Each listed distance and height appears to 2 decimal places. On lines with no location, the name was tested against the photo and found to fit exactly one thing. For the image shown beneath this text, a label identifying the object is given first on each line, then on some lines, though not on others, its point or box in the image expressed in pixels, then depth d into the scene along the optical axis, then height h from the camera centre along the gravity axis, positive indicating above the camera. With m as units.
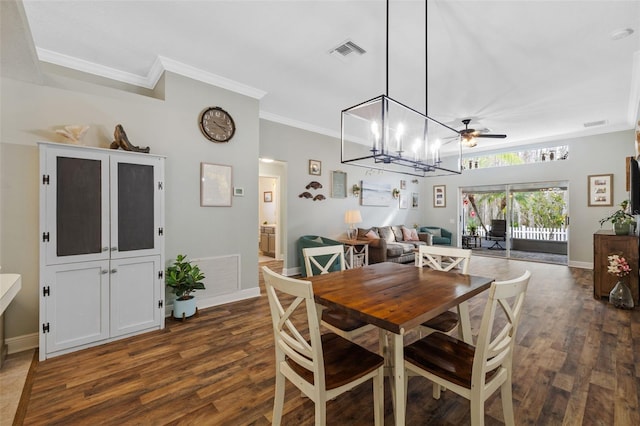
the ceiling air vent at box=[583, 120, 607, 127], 5.30 +1.78
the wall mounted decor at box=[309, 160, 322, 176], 5.57 +0.96
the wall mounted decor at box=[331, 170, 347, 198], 6.03 +0.66
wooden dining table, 1.33 -0.51
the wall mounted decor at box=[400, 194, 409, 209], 7.93 +0.37
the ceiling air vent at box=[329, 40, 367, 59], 2.80 +1.73
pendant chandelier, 2.06 +1.30
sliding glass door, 7.32 -0.22
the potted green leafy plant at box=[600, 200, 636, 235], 3.91 -0.13
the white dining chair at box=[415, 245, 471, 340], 1.98 -0.54
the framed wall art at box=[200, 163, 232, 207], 3.48 +0.38
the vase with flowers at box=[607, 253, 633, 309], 3.54 -0.97
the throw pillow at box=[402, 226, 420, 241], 7.22 -0.56
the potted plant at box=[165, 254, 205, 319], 3.06 -0.79
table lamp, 5.79 -0.07
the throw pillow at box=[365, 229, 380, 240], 6.04 -0.48
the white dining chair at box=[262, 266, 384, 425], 1.29 -0.81
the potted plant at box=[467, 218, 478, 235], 8.50 -0.39
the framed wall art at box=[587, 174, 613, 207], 5.68 +0.50
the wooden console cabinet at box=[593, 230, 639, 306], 3.75 -0.63
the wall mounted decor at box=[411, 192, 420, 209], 8.37 +0.44
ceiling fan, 4.50 +1.30
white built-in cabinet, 2.39 -0.31
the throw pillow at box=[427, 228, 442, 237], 7.91 -0.53
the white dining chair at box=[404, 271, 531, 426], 1.25 -0.80
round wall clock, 3.47 +1.16
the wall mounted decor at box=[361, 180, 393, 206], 6.80 +0.51
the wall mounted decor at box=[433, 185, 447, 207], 8.34 +0.56
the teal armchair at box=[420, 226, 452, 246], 7.78 -0.62
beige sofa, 5.82 -0.70
